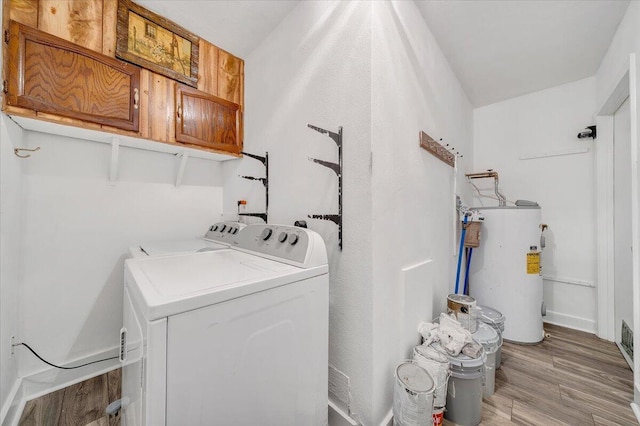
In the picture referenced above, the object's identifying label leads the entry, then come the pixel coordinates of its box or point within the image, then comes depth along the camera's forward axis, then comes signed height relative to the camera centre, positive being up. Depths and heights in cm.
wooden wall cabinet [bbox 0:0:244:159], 119 +79
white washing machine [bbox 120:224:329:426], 61 -39
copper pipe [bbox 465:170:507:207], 262 +43
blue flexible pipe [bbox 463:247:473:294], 230 -62
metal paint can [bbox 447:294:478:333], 156 -66
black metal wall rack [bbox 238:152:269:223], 175 +26
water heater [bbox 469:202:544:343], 209 -52
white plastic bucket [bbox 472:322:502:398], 148 -92
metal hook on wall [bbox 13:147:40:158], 127 +34
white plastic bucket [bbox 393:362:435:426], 104 -84
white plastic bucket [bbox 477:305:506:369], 177 -80
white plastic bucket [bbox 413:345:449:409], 117 -80
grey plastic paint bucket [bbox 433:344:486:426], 127 -95
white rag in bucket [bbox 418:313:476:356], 133 -72
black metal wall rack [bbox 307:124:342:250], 124 +22
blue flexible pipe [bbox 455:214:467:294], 219 -30
